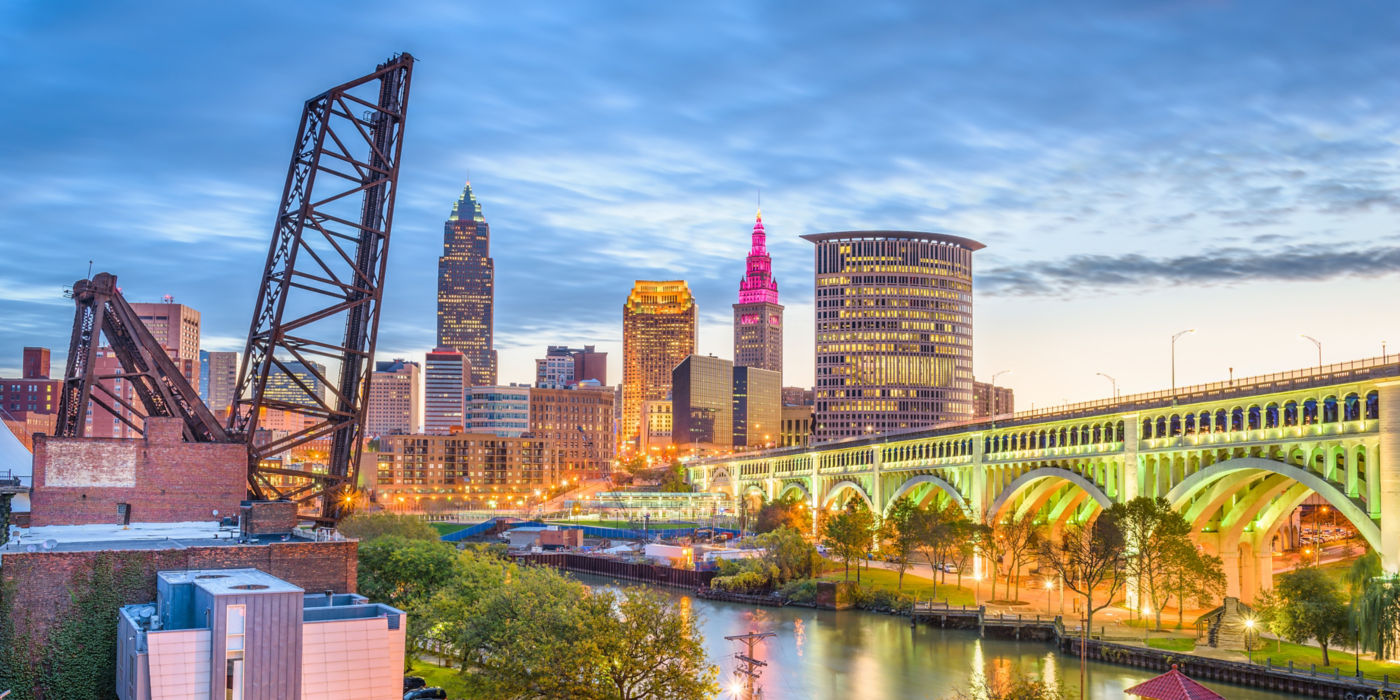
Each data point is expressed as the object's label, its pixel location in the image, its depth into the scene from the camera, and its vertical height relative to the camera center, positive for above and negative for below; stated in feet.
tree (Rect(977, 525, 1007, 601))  318.45 -27.53
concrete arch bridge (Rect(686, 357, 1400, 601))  202.59 -1.72
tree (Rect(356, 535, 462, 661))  203.10 -23.52
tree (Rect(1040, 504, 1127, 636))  247.50 -23.00
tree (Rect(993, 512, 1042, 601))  310.24 -24.01
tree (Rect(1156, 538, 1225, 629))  236.43 -25.10
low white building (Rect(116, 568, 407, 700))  100.53 -18.57
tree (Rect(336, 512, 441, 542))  294.25 -22.49
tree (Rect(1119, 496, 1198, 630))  238.68 -19.71
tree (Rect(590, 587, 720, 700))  132.34 -24.09
